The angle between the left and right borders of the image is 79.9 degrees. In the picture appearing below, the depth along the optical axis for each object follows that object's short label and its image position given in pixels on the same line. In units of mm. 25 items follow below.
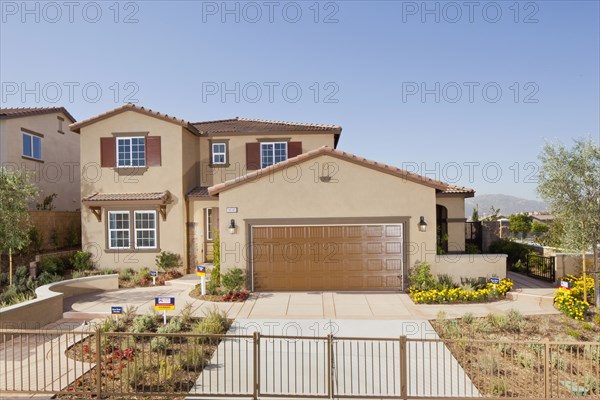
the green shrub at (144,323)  8828
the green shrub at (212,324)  8797
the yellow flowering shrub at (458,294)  11297
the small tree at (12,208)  11867
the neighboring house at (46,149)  16828
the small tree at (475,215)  27388
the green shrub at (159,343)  7637
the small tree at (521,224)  29884
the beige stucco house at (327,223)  12586
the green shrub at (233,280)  12453
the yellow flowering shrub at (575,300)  9883
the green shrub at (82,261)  15047
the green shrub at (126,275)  14602
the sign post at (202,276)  11961
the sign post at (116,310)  8680
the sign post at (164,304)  8758
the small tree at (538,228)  27234
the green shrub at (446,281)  12102
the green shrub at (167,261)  15078
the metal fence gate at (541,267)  13468
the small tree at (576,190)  10031
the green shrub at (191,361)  6969
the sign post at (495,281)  11766
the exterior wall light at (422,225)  12381
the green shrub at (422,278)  12008
